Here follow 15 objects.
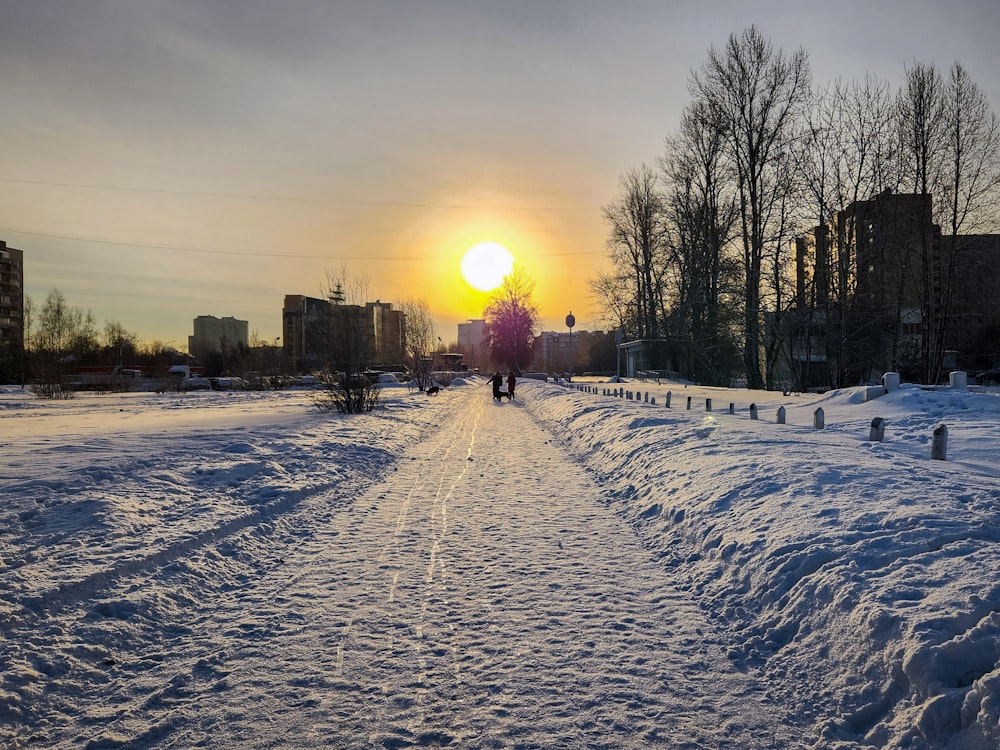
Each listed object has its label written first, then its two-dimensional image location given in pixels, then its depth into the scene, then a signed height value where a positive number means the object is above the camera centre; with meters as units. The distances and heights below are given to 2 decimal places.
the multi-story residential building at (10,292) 86.31 +13.37
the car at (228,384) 54.06 -1.02
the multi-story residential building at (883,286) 27.58 +4.46
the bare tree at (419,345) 45.75 +2.48
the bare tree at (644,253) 48.84 +10.36
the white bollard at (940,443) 8.23 -0.96
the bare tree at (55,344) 37.13 +3.21
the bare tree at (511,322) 86.19 +7.60
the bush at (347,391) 21.08 -0.65
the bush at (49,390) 36.72 -1.09
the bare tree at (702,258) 36.50 +7.94
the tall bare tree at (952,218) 26.75 +7.16
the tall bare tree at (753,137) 31.95 +13.11
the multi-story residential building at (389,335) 70.25 +4.87
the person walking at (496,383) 37.25 -0.60
